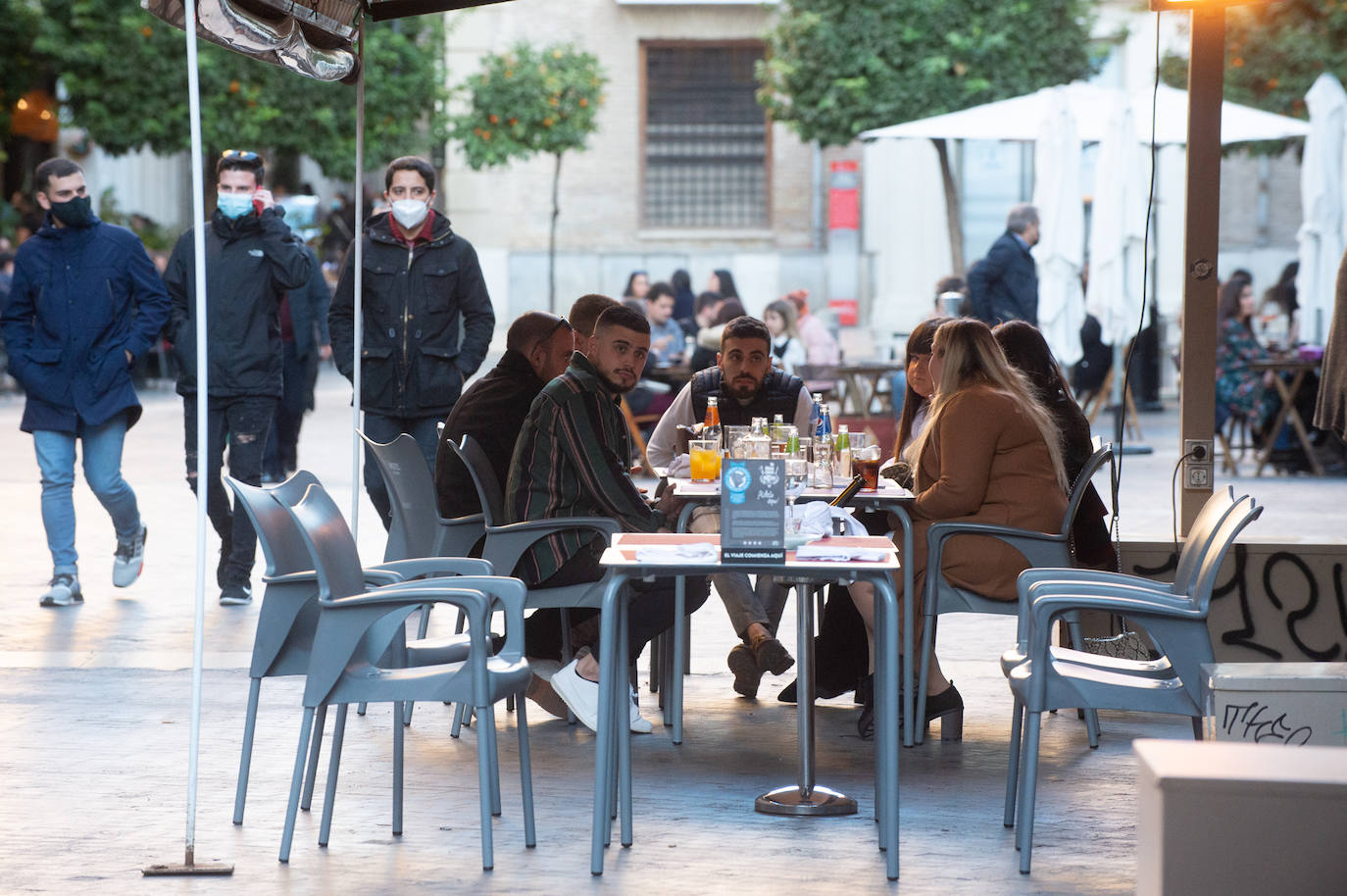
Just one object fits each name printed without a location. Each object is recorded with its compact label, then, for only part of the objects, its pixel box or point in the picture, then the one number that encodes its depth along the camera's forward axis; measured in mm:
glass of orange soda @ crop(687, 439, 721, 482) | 11590
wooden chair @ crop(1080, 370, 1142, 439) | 28484
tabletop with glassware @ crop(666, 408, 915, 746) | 10741
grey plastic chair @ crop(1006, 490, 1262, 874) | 8493
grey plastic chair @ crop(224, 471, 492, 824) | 9001
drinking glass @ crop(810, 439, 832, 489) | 11329
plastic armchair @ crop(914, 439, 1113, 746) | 10821
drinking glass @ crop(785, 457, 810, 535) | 10690
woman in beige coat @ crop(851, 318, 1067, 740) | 10792
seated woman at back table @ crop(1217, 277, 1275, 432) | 25077
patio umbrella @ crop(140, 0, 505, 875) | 8457
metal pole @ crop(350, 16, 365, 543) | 12215
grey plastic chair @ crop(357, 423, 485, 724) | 11481
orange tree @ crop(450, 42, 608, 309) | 40499
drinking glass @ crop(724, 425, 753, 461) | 11713
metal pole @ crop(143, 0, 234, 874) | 8348
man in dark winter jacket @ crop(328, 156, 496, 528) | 15158
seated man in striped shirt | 10705
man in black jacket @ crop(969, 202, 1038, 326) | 25442
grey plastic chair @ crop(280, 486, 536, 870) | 8290
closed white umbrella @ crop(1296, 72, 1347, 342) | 25733
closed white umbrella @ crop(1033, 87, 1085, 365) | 25472
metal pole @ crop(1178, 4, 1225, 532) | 12525
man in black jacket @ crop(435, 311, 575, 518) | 11938
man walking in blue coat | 14984
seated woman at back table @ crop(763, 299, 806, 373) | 23528
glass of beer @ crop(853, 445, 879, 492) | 11046
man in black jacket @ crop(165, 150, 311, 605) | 15071
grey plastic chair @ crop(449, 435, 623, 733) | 10661
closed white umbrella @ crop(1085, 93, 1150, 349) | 25312
